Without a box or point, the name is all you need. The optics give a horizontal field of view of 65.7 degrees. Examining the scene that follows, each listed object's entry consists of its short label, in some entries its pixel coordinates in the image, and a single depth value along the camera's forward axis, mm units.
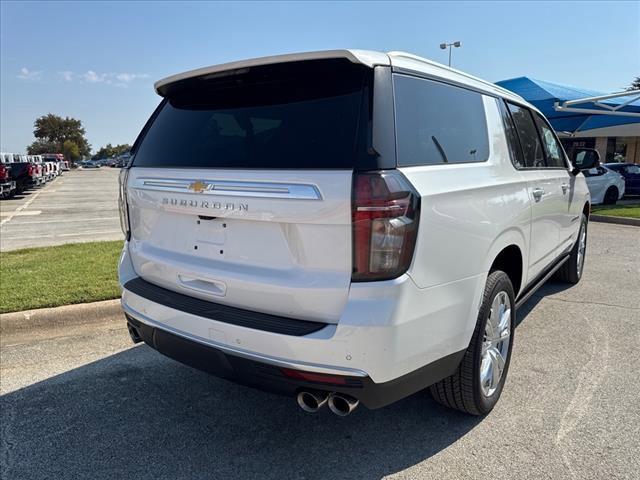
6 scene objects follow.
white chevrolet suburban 2090
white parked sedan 16016
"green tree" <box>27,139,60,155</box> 90625
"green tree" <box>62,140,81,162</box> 89750
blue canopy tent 16856
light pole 35144
